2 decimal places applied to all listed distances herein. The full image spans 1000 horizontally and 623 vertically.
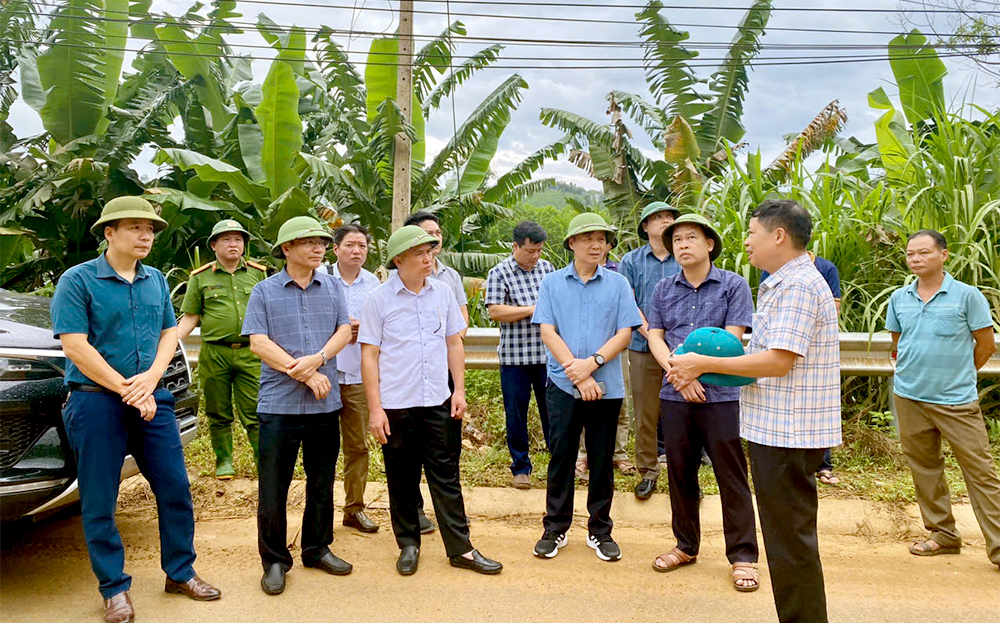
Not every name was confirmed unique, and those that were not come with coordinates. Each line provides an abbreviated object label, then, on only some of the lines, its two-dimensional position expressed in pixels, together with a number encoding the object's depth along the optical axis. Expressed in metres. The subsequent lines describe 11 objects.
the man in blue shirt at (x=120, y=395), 3.44
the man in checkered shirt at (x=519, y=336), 5.21
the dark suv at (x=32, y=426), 3.43
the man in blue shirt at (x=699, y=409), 3.90
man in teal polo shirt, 4.10
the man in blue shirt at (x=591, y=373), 4.23
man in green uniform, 5.40
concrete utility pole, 9.25
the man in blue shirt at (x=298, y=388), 3.88
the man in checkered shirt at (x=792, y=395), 2.87
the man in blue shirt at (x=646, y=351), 5.04
